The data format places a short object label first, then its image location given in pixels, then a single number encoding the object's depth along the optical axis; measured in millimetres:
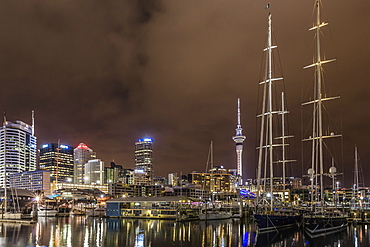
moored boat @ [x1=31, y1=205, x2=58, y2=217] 130050
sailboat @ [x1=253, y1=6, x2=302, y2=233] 50625
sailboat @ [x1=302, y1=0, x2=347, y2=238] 52688
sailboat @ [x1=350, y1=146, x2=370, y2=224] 84025
